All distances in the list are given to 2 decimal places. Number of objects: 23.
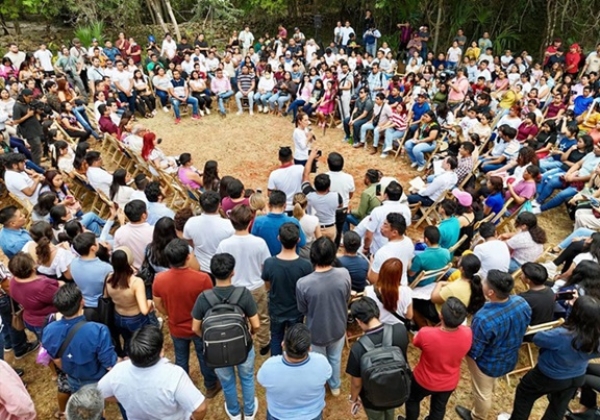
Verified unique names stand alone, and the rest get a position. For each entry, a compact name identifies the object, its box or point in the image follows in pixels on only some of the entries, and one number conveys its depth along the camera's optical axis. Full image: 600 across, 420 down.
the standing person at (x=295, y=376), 2.90
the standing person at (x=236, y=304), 3.46
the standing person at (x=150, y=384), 2.79
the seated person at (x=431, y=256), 4.70
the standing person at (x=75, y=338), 3.26
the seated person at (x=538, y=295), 3.88
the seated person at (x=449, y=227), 5.37
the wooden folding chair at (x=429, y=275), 4.69
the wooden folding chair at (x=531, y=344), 4.11
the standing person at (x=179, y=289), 3.63
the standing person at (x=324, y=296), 3.68
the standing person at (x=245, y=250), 4.07
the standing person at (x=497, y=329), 3.51
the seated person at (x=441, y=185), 6.89
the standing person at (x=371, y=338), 3.17
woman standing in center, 8.12
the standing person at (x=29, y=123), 8.70
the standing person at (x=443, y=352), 3.23
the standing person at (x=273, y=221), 4.64
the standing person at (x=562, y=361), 3.19
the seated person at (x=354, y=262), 4.31
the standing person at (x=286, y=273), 3.90
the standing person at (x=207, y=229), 4.55
